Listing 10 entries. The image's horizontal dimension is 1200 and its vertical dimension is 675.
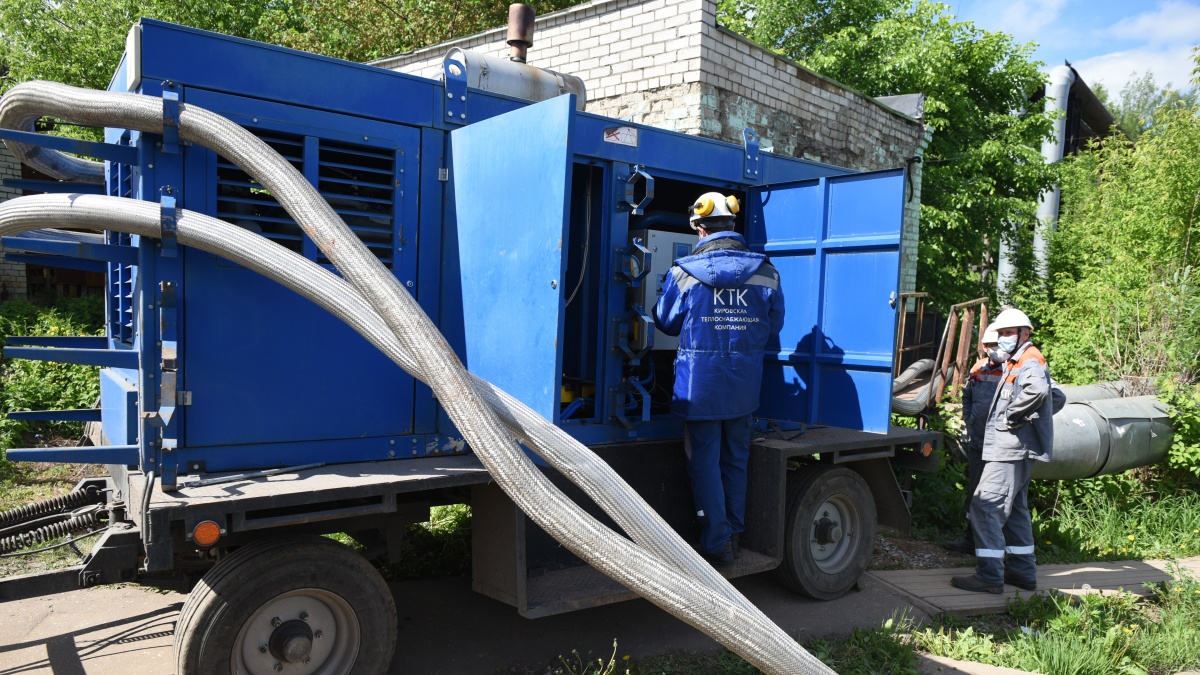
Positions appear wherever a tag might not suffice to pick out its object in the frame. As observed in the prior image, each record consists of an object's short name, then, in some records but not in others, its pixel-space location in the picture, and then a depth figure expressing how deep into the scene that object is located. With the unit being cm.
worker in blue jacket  455
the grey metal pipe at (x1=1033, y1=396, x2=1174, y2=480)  722
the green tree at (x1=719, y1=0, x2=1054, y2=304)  1462
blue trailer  345
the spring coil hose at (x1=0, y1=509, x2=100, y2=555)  382
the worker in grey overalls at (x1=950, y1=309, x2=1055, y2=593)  568
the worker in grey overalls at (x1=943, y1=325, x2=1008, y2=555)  622
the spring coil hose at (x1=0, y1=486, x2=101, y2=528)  421
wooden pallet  543
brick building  791
